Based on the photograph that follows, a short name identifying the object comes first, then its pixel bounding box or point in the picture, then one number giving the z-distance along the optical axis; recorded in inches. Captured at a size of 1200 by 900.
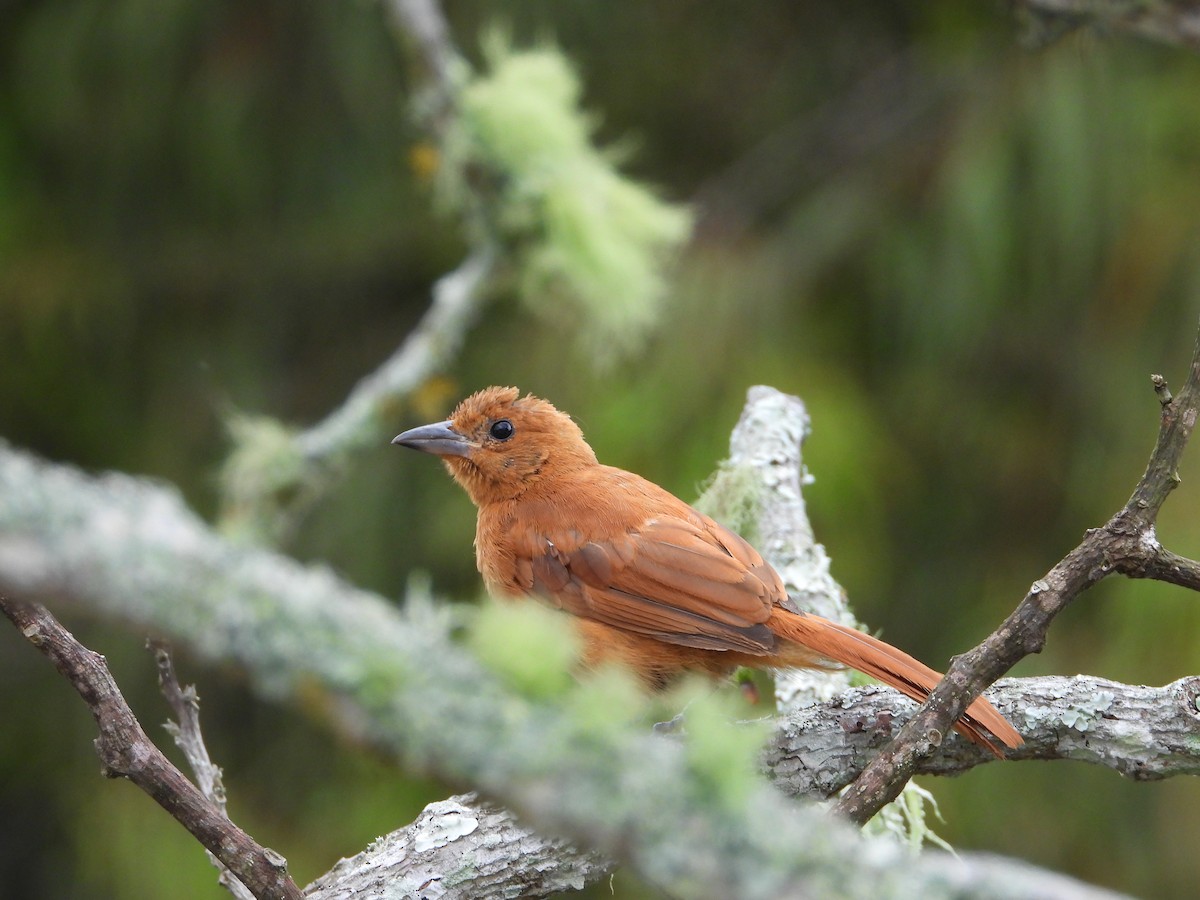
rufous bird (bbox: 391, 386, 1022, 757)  208.4
